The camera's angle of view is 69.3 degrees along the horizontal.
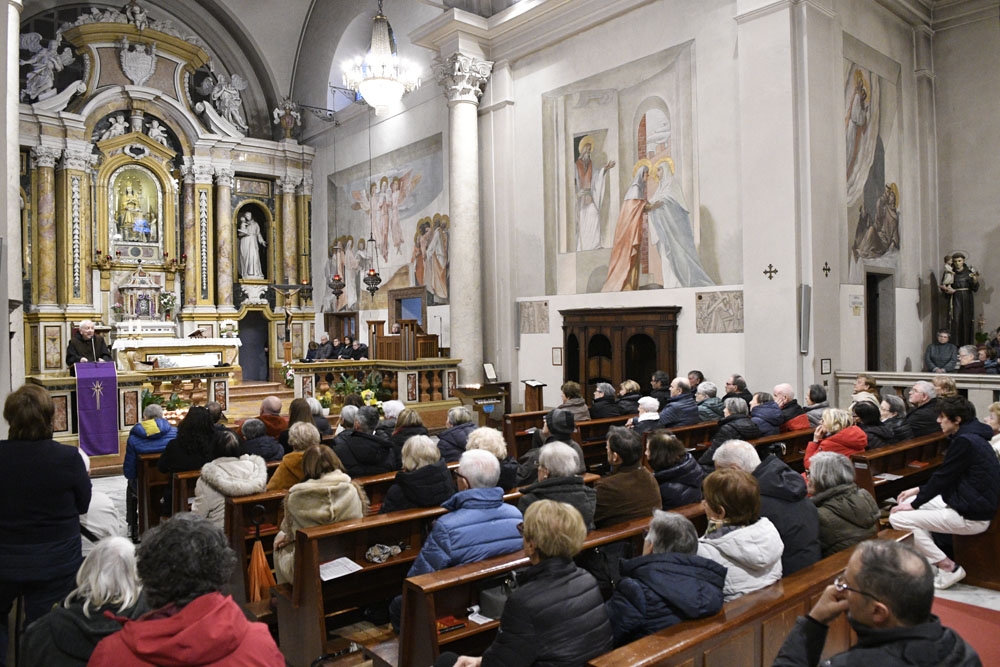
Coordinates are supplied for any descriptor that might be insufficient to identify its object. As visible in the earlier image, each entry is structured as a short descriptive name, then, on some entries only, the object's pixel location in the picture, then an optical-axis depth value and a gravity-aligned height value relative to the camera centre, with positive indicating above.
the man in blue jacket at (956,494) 4.46 -1.04
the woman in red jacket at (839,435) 5.38 -0.78
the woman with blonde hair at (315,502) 3.89 -0.88
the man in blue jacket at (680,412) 7.67 -0.82
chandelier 11.90 +4.63
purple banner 9.39 -0.80
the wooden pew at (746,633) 2.33 -1.03
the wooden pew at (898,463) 5.13 -1.07
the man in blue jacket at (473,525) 3.28 -0.88
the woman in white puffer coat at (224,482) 4.67 -0.90
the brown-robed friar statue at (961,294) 11.16 +0.54
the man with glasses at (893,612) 1.71 -0.70
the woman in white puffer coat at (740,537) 2.87 -0.82
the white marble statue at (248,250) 18.61 +2.39
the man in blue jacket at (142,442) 6.29 -0.85
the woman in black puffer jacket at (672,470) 4.27 -0.81
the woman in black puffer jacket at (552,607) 2.30 -0.88
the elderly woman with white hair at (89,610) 2.17 -0.81
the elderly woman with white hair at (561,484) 3.61 -0.75
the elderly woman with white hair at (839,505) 3.61 -0.88
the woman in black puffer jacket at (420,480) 4.06 -0.79
